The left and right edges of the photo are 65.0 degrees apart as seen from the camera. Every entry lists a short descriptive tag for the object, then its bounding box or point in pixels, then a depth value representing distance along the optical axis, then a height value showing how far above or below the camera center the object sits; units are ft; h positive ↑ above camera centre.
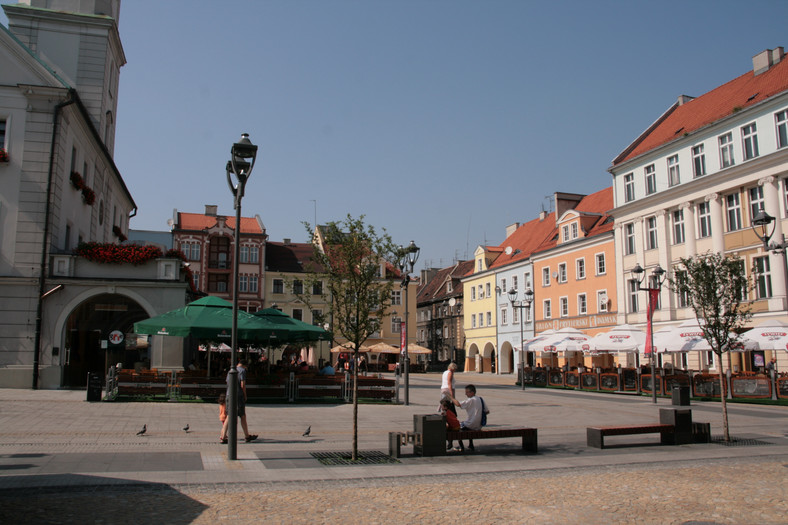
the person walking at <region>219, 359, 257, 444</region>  42.84 -3.69
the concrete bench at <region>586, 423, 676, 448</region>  40.45 -5.05
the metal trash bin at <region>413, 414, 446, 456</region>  37.88 -4.78
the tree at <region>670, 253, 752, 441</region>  47.96 +4.92
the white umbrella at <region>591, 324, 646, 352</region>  99.71 +2.51
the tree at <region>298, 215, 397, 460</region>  40.42 +5.50
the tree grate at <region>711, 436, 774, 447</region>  43.52 -6.17
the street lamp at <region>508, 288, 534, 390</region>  114.05 +10.22
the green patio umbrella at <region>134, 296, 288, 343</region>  67.26 +3.55
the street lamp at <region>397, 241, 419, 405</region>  66.08 +8.35
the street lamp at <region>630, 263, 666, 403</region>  80.38 +7.08
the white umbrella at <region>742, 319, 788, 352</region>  80.28 +2.64
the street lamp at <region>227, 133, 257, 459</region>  37.58 +11.69
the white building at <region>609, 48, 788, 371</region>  103.09 +31.80
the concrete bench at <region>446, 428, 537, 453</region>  38.27 -4.79
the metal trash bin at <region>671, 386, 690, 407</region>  65.66 -4.15
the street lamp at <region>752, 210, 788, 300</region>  53.78 +11.55
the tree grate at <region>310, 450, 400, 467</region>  35.99 -6.09
